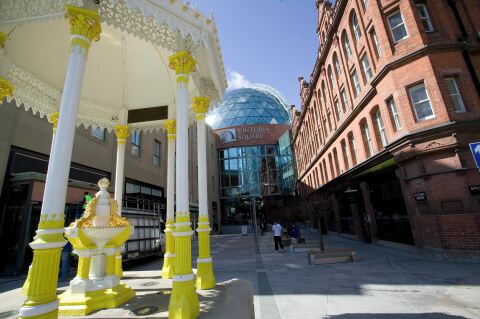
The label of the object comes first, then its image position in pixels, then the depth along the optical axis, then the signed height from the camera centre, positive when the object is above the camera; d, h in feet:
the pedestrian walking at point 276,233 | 53.16 -2.04
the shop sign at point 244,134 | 163.63 +58.83
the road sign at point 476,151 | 16.04 +3.68
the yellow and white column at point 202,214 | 20.24 +1.29
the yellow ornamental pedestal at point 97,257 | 15.58 -1.45
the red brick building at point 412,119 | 34.12 +15.63
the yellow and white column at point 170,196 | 26.71 +3.94
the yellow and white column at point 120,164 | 24.93 +7.49
